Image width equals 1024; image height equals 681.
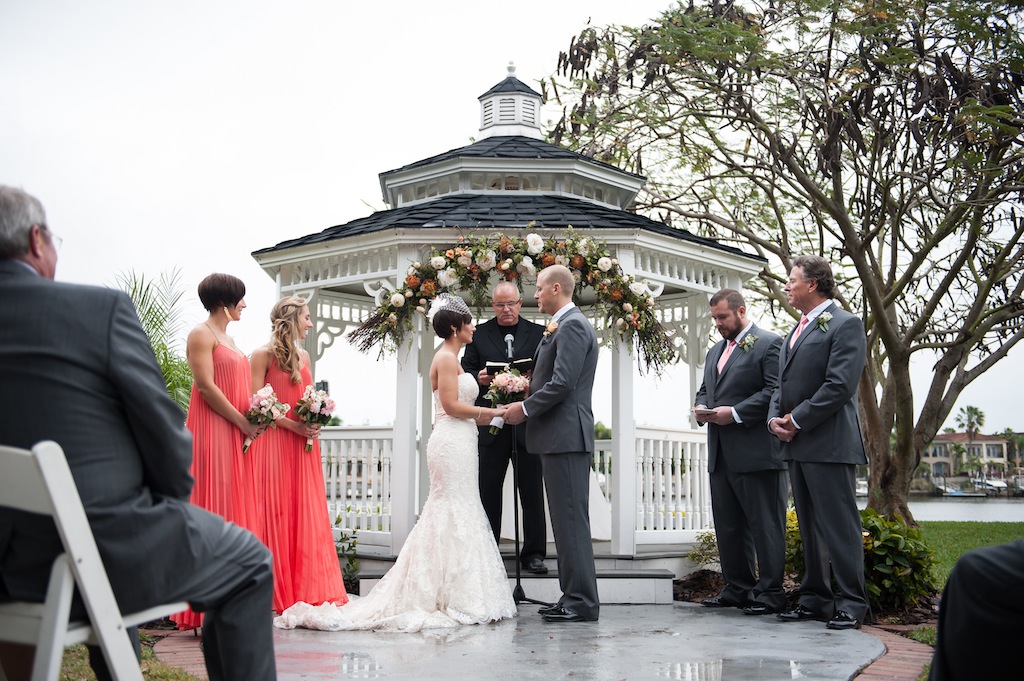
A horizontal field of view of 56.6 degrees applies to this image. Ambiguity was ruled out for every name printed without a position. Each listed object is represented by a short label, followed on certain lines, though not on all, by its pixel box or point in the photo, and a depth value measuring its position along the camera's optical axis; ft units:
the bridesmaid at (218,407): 19.48
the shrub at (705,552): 28.76
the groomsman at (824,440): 21.01
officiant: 26.27
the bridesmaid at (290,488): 21.70
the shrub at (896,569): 23.36
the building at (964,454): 131.03
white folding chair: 7.27
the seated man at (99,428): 8.02
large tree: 41.27
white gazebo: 27.99
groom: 21.43
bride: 21.17
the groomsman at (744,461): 23.27
